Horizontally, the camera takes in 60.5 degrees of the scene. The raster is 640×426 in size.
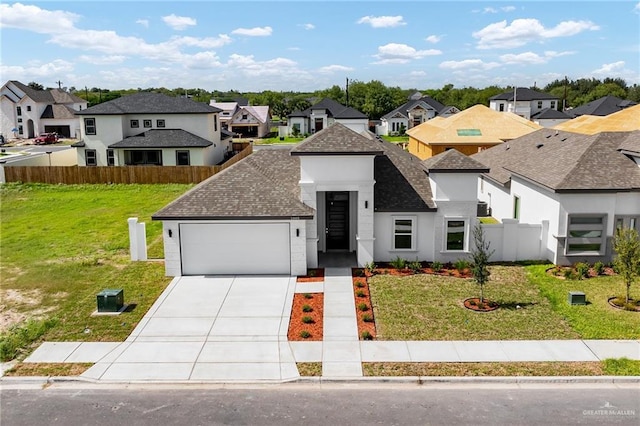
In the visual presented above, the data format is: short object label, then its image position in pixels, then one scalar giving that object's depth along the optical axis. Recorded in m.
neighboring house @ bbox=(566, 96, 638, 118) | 69.19
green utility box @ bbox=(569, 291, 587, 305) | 17.42
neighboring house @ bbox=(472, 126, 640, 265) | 20.89
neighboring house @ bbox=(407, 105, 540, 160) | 42.94
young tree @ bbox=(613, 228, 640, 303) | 16.92
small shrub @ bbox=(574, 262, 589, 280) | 20.03
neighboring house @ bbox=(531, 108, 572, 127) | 73.62
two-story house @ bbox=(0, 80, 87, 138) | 83.31
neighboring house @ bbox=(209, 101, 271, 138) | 86.00
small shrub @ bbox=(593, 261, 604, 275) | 20.38
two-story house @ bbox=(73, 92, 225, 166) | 45.94
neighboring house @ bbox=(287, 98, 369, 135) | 85.56
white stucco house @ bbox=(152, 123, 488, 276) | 20.45
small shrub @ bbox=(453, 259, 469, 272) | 21.07
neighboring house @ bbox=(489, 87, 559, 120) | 91.88
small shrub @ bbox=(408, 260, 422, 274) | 21.03
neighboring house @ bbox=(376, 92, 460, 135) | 87.69
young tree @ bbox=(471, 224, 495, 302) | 17.17
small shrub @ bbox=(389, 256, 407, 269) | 21.22
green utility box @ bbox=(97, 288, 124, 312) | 17.17
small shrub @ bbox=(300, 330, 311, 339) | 15.23
